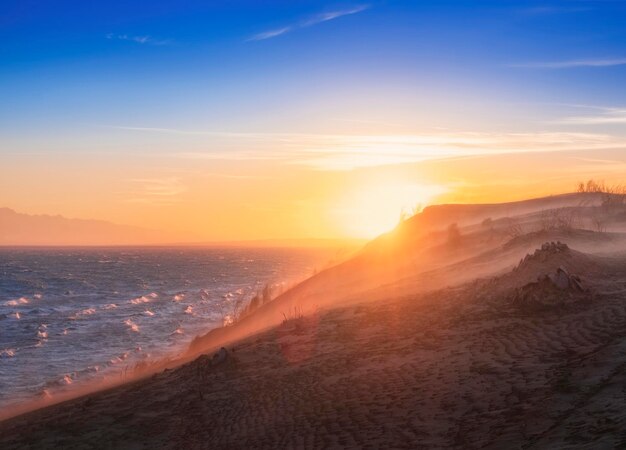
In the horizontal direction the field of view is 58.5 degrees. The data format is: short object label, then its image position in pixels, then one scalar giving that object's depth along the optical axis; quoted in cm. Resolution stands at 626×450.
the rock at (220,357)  1612
